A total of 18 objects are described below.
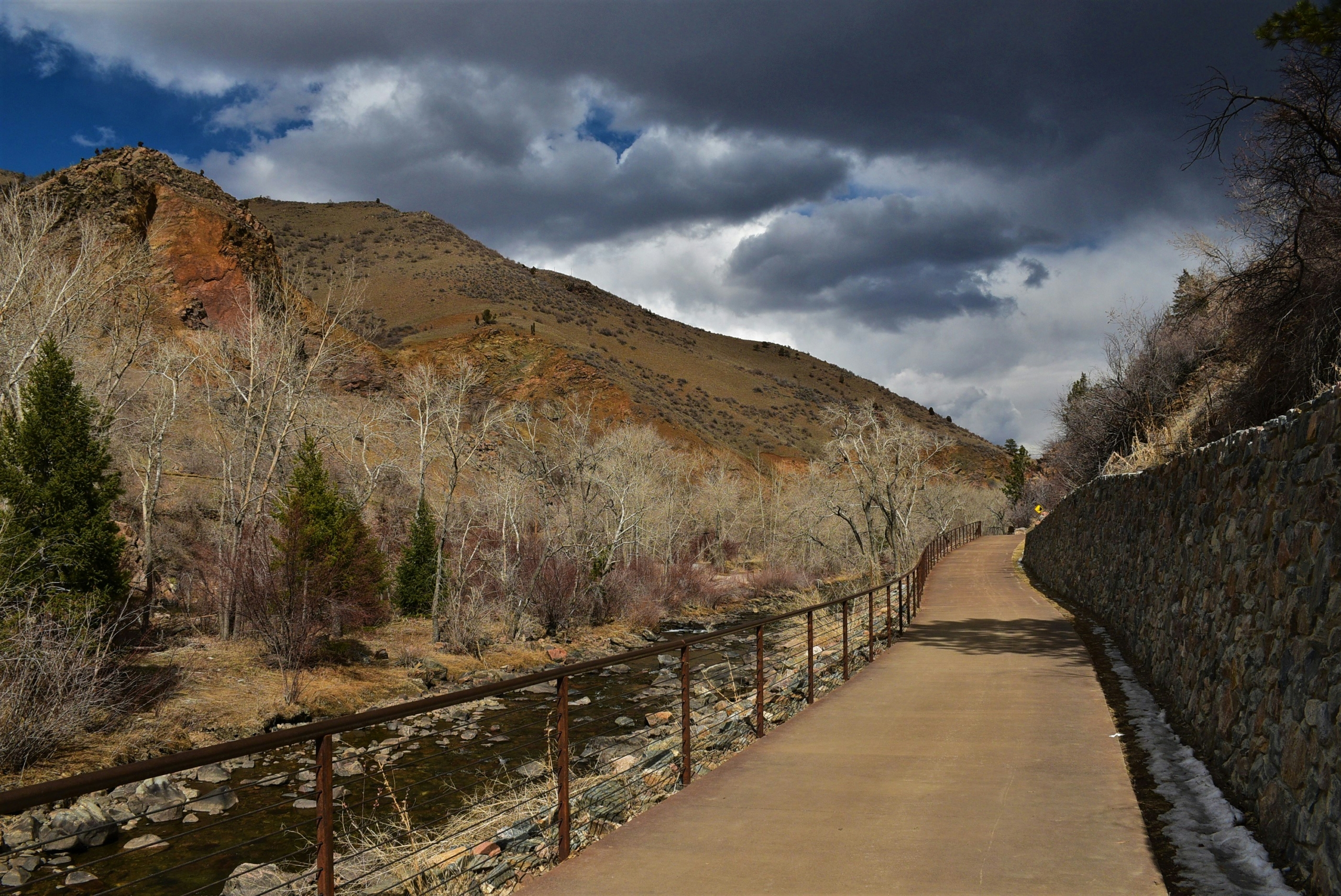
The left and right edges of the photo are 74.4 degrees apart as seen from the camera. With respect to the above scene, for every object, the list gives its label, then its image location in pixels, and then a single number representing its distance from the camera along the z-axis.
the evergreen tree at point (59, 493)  18.97
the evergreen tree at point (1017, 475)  94.38
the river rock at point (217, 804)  13.69
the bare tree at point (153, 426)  25.50
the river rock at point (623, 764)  11.88
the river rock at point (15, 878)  10.80
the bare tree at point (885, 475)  32.78
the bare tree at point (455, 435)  26.27
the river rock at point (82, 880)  10.85
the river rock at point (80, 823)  11.91
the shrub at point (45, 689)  14.67
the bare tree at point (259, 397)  27.09
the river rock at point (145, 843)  11.84
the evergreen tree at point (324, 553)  23.67
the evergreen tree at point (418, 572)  32.88
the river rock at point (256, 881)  9.63
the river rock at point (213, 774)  14.95
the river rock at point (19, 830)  12.14
